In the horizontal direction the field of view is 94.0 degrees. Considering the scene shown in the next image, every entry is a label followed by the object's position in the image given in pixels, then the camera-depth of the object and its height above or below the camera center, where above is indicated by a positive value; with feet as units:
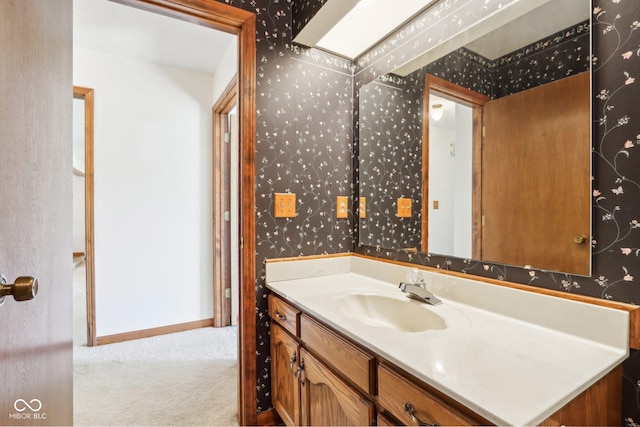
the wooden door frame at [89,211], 7.86 +0.04
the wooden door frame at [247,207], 4.84 +0.08
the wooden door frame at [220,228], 9.38 -0.51
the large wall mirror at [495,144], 3.03 +0.88
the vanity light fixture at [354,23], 4.45 +3.09
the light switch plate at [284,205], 5.13 +0.12
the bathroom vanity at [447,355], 2.04 -1.22
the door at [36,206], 1.90 +0.06
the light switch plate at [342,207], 5.74 +0.09
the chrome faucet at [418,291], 3.86 -1.06
